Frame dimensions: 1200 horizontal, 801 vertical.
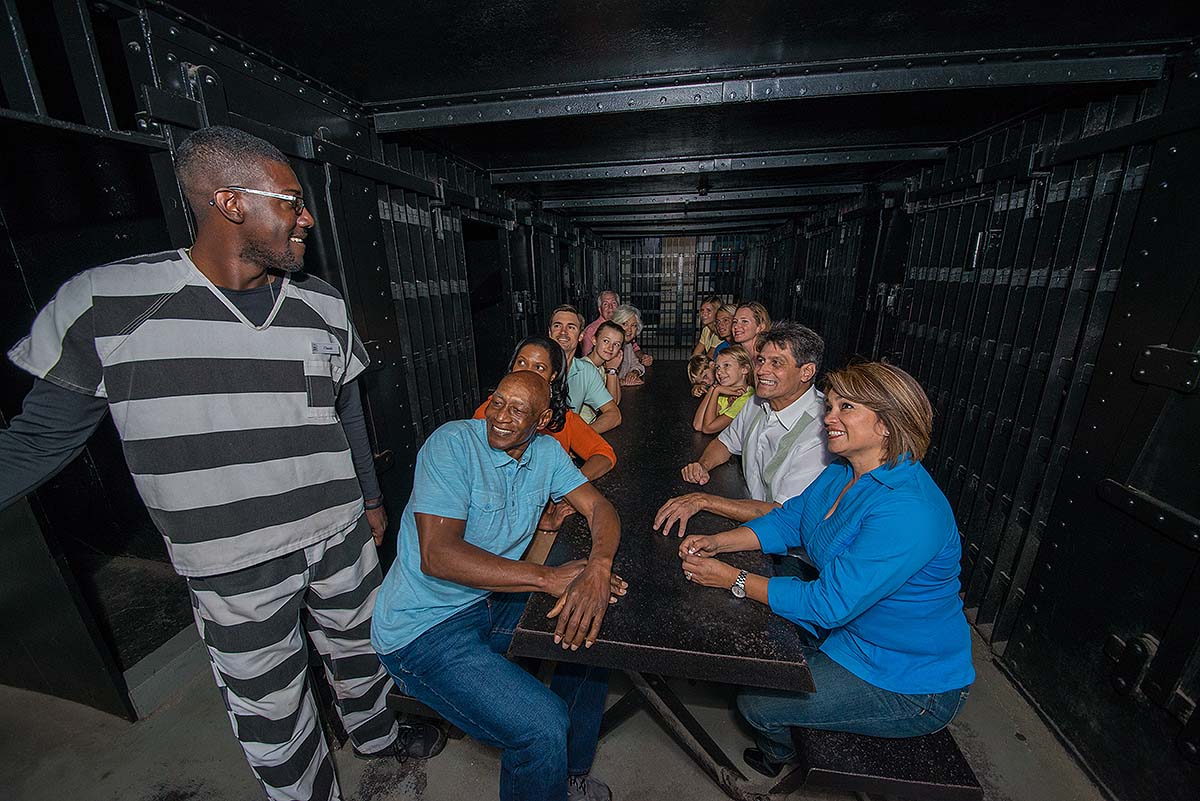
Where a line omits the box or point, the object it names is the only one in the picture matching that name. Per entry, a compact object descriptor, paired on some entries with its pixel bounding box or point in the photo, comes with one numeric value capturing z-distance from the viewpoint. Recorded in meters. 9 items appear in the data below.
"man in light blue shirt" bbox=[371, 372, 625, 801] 1.67
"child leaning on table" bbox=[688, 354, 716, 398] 4.09
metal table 1.32
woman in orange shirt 2.26
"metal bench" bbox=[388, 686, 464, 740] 2.00
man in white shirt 2.34
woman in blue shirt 1.56
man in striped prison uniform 1.47
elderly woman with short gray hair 4.79
